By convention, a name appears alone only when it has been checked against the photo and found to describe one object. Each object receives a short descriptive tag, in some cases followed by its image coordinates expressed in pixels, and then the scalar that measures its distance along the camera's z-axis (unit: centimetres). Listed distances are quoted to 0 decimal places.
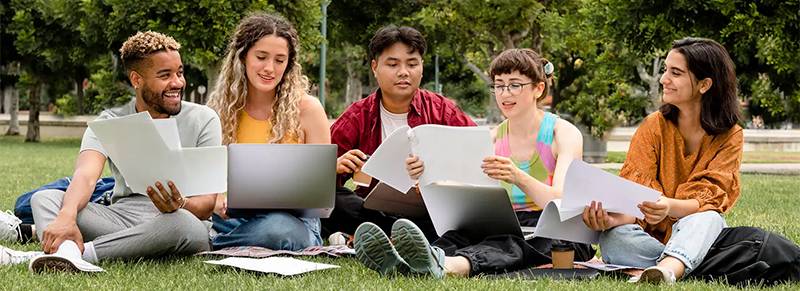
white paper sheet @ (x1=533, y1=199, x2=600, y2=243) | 409
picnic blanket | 456
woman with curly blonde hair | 482
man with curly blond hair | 423
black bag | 393
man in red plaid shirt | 496
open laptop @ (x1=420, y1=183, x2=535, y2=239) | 427
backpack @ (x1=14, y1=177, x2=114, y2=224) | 477
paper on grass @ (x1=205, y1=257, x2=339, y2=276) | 404
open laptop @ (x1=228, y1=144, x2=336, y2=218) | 440
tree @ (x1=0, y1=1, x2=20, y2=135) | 2270
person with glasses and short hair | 414
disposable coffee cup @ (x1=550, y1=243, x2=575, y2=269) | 432
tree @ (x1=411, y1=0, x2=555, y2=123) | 1582
